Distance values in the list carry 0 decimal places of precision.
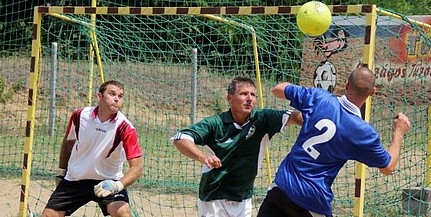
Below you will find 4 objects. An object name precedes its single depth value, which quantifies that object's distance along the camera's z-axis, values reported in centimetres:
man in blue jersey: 1148
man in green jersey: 1276
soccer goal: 1811
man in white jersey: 1480
